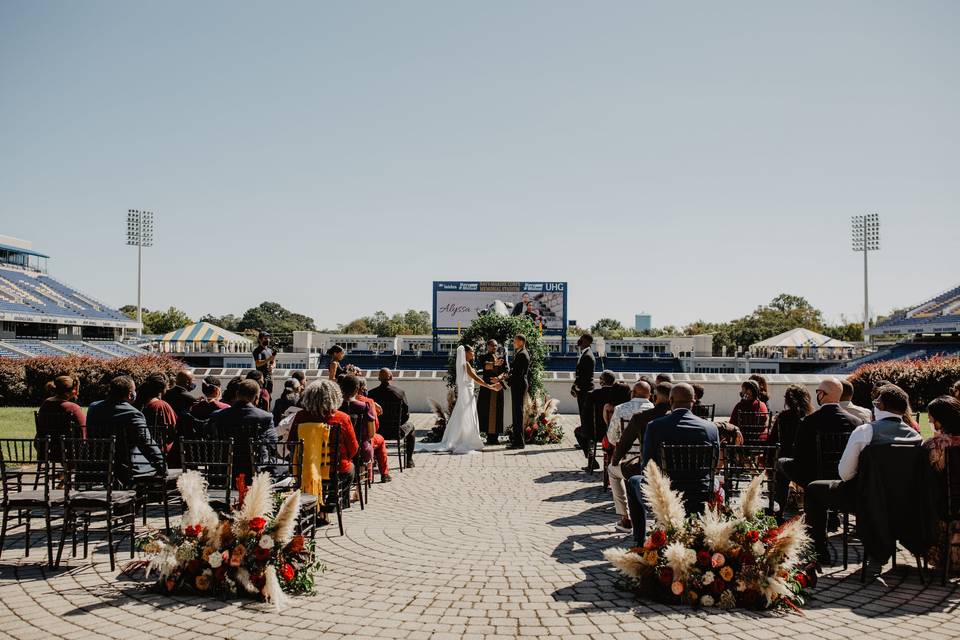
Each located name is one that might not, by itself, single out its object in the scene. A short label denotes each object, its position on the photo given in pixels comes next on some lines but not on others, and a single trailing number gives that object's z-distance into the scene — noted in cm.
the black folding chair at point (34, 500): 578
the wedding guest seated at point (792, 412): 745
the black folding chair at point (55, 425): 726
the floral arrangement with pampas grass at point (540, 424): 1434
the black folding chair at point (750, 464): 698
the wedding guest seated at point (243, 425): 680
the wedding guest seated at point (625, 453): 670
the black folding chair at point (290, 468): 626
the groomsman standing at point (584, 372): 1249
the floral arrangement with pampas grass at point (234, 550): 510
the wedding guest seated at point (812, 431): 652
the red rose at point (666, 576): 501
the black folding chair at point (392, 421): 1107
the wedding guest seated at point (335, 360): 1223
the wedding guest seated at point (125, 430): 666
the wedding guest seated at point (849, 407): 695
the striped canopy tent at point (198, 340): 5528
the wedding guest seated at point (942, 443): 558
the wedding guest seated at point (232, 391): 727
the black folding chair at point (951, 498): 555
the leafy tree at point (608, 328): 11351
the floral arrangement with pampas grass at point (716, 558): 494
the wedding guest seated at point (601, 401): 1033
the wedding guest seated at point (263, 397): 1176
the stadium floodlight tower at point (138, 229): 6929
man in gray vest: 575
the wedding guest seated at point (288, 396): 1030
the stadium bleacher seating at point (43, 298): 5128
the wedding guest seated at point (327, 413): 696
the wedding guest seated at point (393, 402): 1110
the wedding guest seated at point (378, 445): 991
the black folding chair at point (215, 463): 617
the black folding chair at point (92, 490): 583
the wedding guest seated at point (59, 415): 729
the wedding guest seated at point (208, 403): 870
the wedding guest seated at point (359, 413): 891
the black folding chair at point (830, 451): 645
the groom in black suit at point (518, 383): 1304
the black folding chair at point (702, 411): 933
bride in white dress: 1341
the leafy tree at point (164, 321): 10225
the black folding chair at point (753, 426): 876
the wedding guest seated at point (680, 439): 582
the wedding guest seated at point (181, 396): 917
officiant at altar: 1433
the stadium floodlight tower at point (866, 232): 6694
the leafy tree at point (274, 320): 11469
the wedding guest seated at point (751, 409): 891
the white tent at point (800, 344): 5447
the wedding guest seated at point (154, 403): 803
